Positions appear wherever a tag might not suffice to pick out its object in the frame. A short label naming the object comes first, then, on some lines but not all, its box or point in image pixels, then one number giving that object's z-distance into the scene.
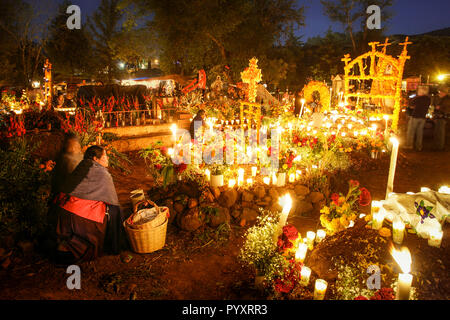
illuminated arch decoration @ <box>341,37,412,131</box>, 10.23
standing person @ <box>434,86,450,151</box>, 10.11
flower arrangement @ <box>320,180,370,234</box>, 4.34
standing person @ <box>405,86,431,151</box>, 10.05
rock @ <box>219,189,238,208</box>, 5.45
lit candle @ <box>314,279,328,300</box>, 3.00
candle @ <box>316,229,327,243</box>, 4.28
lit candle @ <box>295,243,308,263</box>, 3.65
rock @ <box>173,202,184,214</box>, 5.07
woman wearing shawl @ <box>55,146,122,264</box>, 3.80
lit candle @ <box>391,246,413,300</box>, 2.27
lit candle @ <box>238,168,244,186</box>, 5.72
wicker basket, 4.04
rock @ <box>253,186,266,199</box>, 5.70
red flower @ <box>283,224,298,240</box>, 3.63
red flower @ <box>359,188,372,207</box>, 4.23
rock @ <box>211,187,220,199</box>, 5.45
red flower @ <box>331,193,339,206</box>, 4.30
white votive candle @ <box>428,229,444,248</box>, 3.24
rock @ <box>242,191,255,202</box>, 5.62
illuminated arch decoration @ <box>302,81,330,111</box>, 12.00
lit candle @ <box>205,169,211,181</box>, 5.60
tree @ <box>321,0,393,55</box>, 26.72
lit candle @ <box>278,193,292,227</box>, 3.96
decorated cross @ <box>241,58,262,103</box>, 9.41
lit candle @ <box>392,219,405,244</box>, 3.37
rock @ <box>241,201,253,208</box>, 5.62
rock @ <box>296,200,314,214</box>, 5.95
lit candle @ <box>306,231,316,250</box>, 4.09
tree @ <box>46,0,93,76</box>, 26.84
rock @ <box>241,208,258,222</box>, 5.47
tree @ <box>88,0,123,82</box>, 29.03
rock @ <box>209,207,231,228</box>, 5.03
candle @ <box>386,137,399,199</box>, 4.25
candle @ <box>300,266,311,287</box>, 3.30
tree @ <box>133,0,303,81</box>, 15.29
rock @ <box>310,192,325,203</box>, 5.98
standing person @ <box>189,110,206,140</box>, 7.66
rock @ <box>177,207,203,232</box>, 4.91
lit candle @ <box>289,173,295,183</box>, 6.19
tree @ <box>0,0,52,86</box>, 22.30
